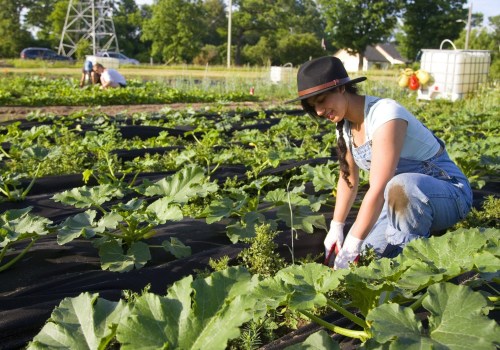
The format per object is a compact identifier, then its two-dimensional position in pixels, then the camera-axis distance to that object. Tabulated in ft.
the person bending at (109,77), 43.01
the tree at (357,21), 122.31
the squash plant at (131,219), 8.02
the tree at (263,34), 139.03
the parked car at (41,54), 108.88
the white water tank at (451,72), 38.99
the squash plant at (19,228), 7.61
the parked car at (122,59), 114.13
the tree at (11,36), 120.98
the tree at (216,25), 142.22
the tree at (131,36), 151.43
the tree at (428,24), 121.49
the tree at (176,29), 127.65
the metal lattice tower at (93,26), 129.29
